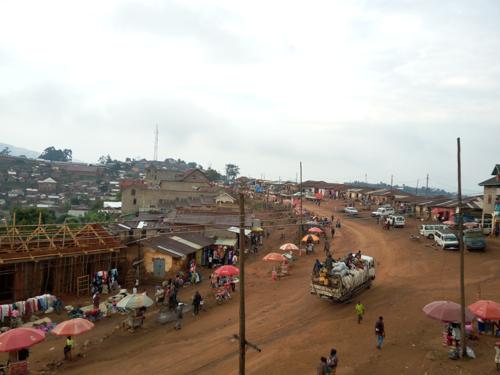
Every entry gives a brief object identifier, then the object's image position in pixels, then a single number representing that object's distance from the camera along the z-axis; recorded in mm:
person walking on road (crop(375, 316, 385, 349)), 15636
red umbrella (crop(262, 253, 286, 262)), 28536
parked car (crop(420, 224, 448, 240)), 39312
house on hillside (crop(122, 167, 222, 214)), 64750
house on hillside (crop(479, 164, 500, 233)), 38016
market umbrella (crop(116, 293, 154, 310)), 18984
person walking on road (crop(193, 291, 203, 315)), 21844
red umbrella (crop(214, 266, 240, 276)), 24006
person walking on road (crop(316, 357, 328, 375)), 12788
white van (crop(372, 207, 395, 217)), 52312
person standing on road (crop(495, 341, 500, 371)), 13477
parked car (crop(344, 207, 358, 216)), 58525
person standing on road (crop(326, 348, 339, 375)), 13156
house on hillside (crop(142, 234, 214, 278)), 28766
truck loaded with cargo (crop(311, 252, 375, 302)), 20172
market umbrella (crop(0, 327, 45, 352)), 13875
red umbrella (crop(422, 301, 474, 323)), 14711
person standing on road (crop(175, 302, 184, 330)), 19825
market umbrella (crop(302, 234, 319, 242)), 37266
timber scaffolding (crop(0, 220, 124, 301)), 22391
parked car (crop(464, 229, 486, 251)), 31844
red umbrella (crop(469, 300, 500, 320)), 15008
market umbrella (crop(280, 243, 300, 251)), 31594
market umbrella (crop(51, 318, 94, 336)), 15633
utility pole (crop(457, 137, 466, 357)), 14547
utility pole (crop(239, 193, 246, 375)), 10875
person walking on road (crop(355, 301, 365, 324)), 18562
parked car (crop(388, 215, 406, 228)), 46719
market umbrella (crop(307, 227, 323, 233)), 39834
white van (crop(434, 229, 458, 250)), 33531
